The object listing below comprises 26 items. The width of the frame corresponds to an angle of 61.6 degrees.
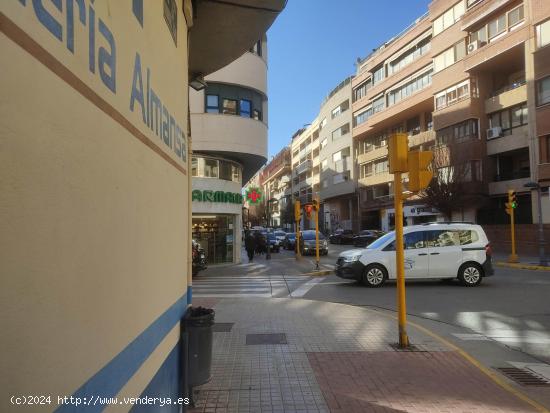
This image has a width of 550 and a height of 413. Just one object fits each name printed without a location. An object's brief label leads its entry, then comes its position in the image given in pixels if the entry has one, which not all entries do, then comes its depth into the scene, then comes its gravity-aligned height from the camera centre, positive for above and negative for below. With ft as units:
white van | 45.98 -3.05
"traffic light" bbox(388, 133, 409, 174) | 22.50 +3.61
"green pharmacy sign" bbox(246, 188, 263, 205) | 93.86 +7.03
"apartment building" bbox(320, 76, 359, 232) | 192.03 +29.07
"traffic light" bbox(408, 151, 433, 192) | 22.03 +2.79
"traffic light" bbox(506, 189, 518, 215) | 71.00 +3.40
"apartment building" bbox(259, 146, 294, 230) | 307.78 +35.43
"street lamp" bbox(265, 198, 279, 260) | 91.15 -4.76
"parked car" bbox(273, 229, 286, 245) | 130.54 -2.02
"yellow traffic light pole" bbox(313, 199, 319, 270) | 69.78 +3.62
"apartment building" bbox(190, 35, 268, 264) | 71.36 +13.72
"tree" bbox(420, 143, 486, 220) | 106.63 +9.61
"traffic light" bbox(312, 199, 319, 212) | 70.44 +3.63
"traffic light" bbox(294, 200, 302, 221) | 77.10 +3.09
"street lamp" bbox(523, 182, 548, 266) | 64.49 -2.91
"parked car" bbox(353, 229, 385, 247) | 121.69 -2.51
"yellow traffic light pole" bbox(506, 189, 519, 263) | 71.16 +2.79
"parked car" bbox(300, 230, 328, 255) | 99.55 -3.53
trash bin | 14.94 -3.85
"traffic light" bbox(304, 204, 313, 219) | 75.84 +3.26
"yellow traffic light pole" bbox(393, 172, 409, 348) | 22.45 -2.15
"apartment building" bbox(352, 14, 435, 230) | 135.64 +38.35
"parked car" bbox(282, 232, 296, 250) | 121.19 -3.29
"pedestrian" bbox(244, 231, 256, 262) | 86.22 -2.84
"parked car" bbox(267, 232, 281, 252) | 119.76 -3.77
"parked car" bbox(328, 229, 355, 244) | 148.87 -2.90
